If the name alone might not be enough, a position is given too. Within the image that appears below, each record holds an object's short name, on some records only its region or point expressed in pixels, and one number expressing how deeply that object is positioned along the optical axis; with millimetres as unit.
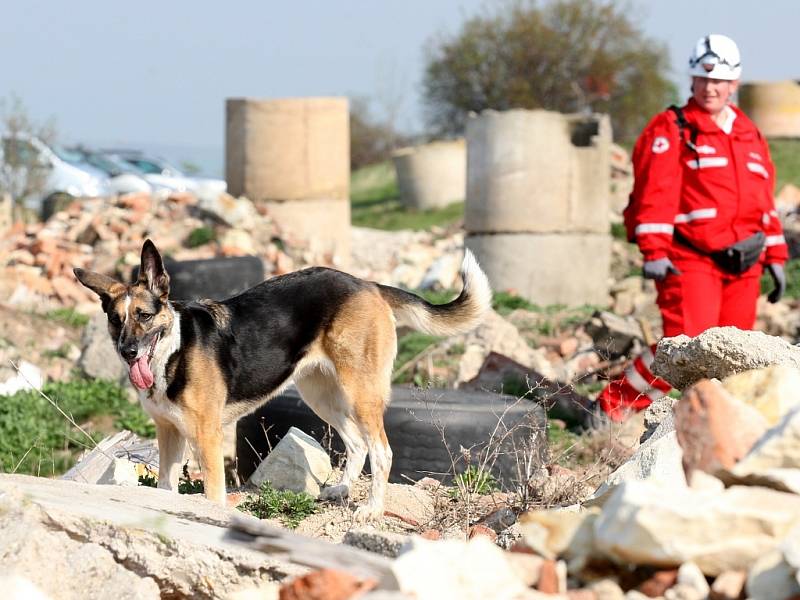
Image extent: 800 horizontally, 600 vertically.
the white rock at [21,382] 18419
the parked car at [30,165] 43031
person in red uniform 14289
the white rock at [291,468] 12086
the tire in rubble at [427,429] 12734
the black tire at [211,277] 24500
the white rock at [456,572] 6074
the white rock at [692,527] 6277
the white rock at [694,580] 6187
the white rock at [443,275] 31703
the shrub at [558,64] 68375
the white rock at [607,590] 6324
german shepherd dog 11328
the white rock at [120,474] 11859
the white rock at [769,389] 7602
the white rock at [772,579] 5969
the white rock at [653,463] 9219
